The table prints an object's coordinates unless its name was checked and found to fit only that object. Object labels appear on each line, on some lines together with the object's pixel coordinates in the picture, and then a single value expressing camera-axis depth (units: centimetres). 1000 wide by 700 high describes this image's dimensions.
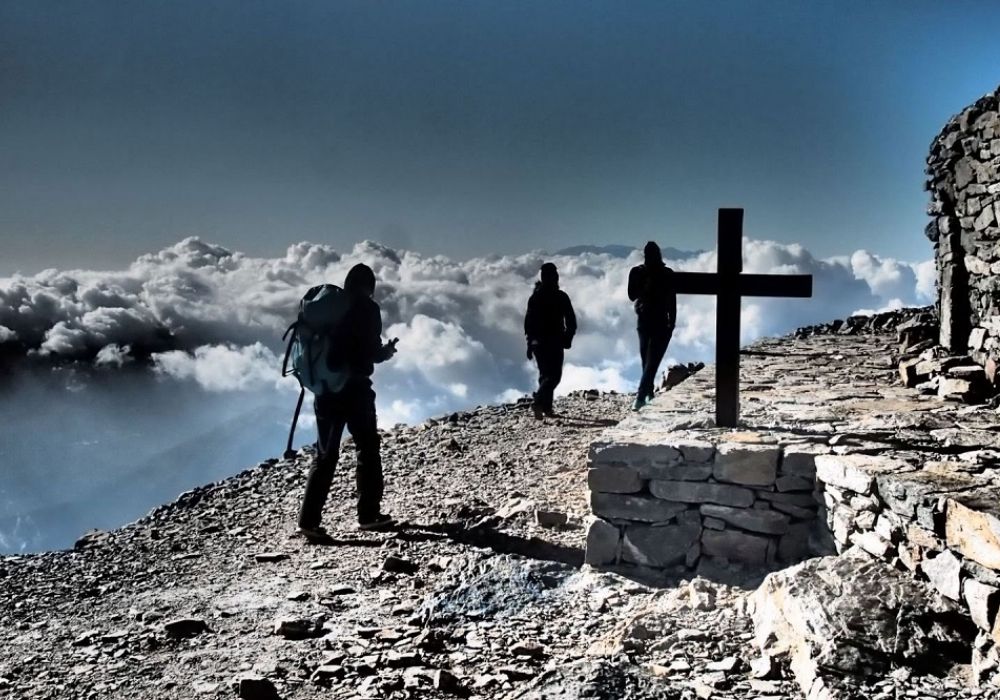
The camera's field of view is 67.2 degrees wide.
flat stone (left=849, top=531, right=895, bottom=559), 404
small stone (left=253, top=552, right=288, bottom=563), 650
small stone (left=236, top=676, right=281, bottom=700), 390
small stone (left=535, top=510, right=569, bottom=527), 629
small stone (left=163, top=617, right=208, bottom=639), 493
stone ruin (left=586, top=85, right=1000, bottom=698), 341
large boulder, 332
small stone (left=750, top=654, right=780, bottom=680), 350
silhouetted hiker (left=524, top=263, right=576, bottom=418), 1087
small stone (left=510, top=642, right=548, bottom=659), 406
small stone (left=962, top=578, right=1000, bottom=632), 327
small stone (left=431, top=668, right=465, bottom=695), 377
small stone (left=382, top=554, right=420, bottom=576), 571
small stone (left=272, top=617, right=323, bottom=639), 467
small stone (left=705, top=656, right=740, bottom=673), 360
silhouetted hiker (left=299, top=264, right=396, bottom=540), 679
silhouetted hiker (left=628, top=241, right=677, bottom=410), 909
